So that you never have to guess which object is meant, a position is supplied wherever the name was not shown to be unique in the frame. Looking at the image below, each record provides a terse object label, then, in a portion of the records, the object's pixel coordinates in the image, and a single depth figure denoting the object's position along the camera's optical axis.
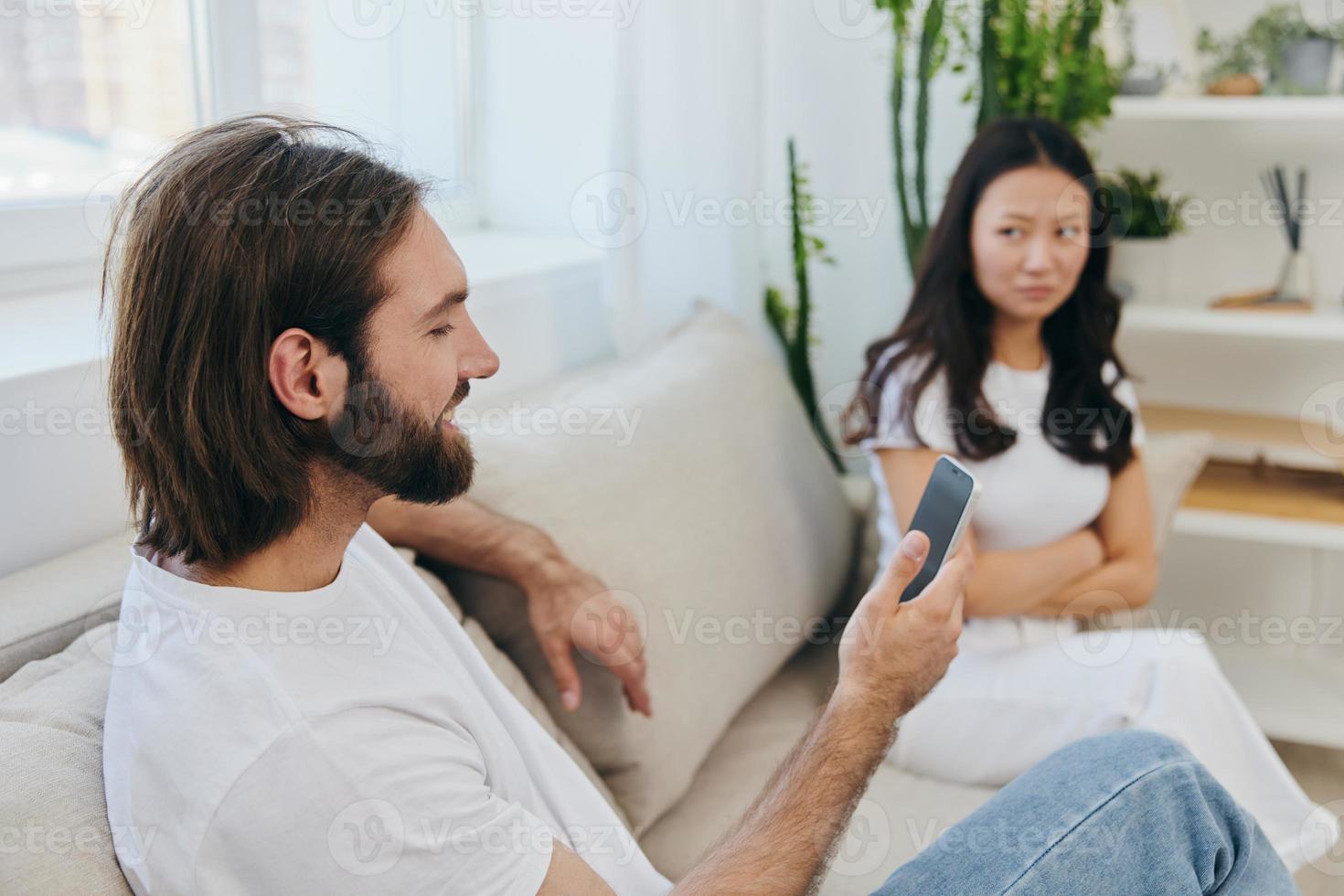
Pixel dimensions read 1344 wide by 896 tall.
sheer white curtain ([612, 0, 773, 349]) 1.94
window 1.39
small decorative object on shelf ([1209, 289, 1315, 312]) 2.09
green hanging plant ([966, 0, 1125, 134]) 2.00
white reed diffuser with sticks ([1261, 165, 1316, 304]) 2.11
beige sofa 0.97
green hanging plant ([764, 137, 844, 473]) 2.21
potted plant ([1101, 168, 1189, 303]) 2.12
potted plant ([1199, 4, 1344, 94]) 2.02
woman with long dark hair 1.46
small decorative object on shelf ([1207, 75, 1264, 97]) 2.04
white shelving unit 2.05
